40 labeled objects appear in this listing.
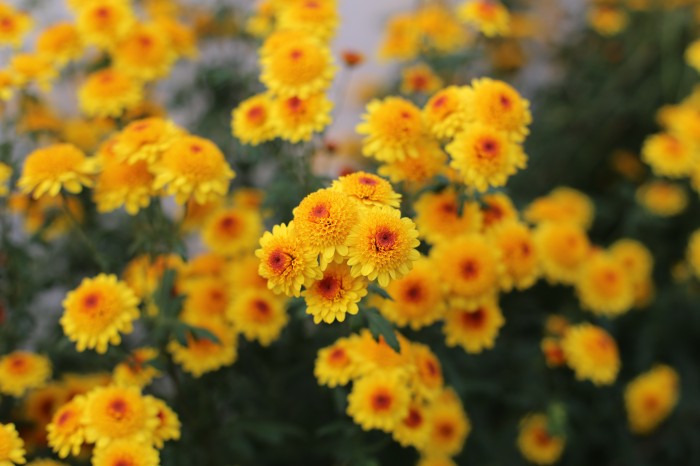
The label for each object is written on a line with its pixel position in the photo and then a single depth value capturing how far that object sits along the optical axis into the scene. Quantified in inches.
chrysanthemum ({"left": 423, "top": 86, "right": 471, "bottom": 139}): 35.0
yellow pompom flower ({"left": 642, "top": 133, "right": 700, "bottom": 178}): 43.0
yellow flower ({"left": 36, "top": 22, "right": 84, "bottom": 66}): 39.0
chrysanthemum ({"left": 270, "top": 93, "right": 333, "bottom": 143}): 35.6
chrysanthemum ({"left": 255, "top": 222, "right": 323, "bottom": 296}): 31.6
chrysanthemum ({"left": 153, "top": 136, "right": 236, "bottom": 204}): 34.7
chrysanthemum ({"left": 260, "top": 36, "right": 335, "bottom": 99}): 35.7
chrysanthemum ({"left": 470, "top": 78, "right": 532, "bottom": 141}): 35.1
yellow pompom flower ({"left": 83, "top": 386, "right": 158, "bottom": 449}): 33.3
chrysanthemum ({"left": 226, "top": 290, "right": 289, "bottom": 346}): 36.6
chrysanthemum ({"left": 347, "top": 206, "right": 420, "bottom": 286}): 31.7
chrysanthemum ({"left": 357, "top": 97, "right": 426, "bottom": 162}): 34.9
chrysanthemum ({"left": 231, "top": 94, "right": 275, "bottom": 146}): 36.2
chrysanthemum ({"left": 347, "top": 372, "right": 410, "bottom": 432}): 34.5
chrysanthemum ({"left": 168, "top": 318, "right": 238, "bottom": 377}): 36.0
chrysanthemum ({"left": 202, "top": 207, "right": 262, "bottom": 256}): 37.9
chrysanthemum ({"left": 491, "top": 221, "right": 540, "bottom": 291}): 36.4
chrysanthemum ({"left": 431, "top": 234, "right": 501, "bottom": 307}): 35.3
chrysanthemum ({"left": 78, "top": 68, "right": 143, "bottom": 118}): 37.9
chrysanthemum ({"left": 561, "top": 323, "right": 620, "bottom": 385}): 38.5
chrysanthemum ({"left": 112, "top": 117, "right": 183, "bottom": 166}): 35.0
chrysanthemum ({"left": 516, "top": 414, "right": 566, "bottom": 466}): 39.2
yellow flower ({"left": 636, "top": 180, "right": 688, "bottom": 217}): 44.2
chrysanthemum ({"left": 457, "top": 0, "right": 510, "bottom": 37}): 39.3
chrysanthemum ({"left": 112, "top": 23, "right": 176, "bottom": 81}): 39.1
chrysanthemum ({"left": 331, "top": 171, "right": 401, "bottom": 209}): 32.5
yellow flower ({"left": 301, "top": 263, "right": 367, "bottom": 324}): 32.1
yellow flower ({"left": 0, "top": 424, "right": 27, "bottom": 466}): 32.6
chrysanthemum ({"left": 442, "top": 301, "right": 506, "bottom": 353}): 36.1
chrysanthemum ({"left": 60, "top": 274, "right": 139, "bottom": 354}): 34.5
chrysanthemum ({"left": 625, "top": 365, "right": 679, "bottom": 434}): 40.8
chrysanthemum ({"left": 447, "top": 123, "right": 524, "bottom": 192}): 34.5
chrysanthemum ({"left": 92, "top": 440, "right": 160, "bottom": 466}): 32.9
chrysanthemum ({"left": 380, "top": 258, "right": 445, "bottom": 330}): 35.0
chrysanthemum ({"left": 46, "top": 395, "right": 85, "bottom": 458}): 33.4
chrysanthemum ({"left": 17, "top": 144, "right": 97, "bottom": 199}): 35.1
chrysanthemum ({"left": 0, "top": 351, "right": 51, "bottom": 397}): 35.9
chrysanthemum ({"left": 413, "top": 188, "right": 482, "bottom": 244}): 35.8
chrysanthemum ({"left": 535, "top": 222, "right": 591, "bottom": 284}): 39.3
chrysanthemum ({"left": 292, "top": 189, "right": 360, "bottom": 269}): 31.6
